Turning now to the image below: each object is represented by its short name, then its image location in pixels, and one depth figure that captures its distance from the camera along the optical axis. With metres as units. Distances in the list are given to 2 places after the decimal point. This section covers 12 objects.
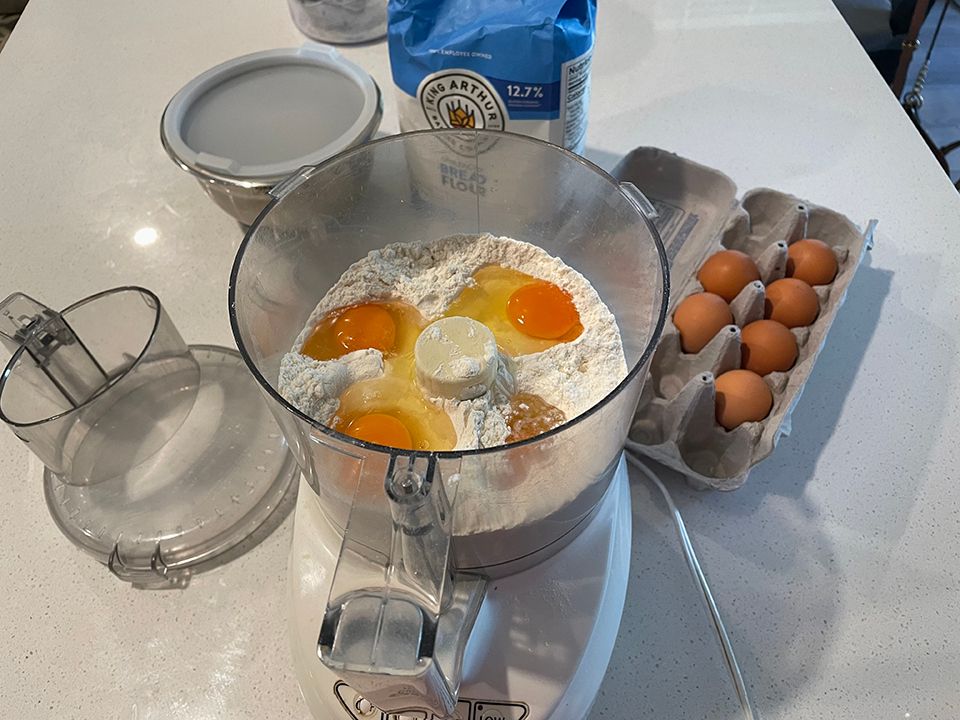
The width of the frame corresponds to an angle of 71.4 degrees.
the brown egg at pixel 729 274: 0.80
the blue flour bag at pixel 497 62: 0.69
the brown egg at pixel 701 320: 0.77
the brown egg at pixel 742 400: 0.71
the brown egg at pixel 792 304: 0.78
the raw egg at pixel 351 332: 0.59
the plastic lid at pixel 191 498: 0.68
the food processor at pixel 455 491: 0.38
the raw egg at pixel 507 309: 0.60
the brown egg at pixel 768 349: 0.75
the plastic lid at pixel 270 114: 0.81
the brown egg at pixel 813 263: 0.80
